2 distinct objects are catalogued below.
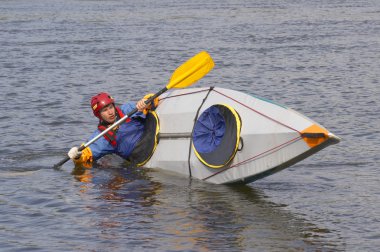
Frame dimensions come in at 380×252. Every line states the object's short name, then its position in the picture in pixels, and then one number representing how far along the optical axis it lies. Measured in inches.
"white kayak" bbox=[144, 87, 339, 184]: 757.9
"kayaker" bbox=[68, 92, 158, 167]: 859.4
